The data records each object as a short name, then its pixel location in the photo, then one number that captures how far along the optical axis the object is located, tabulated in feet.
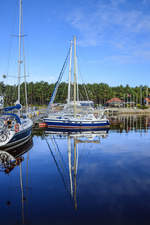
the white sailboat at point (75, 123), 116.16
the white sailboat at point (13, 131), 60.15
